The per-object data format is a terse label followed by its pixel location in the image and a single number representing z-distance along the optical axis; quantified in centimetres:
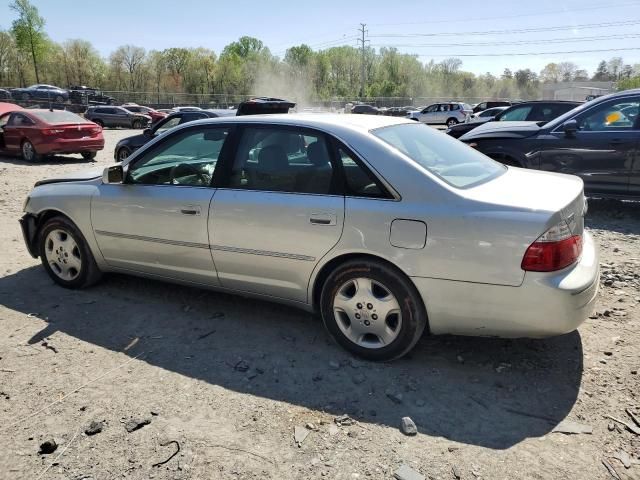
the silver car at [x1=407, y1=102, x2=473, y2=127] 3566
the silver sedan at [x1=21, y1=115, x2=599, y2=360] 291
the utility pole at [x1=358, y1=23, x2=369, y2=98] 8203
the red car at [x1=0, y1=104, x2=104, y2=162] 1350
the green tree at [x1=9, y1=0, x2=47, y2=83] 6600
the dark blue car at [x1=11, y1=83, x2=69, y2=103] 4388
